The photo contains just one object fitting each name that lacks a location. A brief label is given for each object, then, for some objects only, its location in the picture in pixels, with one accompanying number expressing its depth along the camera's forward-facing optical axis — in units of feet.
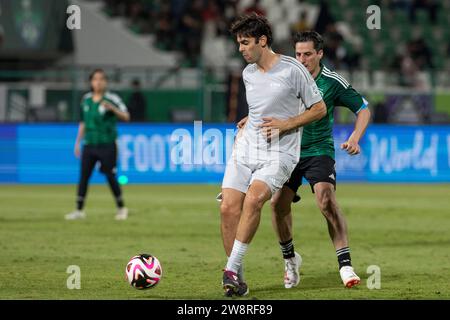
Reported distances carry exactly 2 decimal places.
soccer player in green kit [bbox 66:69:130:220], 59.26
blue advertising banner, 84.02
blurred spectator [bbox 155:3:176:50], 110.28
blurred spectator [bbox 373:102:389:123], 88.33
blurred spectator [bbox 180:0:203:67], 106.73
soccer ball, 33.37
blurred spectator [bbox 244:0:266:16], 100.78
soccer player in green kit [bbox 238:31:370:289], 34.78
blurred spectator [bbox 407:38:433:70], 108.78
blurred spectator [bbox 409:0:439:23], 117.60
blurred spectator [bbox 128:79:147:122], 86.84
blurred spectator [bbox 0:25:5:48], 101.65
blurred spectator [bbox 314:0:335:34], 103.98
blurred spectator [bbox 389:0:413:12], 117.91
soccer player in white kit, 31.91
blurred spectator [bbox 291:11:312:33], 101.14
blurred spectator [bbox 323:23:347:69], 102.63
